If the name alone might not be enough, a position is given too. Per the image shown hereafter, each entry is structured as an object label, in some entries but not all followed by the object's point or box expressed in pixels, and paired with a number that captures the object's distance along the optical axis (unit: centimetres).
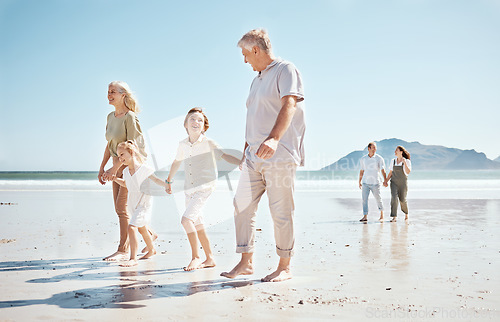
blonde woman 521
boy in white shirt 461
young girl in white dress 496
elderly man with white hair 365
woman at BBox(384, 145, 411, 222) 969
